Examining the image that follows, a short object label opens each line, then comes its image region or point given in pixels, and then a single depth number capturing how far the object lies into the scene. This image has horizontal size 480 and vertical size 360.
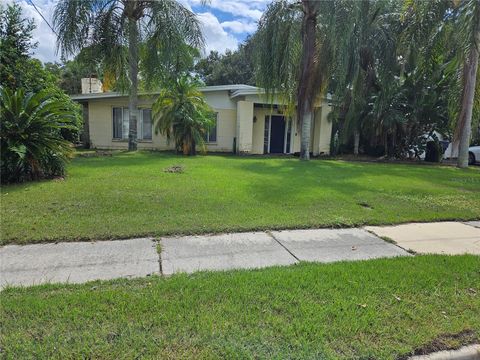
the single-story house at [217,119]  16.77
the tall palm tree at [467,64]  11.84
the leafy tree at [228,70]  36.75
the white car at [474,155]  18.03
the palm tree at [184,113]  13.41
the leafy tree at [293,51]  12.94
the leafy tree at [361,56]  11.84
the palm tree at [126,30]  12.83
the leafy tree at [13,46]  11.16
